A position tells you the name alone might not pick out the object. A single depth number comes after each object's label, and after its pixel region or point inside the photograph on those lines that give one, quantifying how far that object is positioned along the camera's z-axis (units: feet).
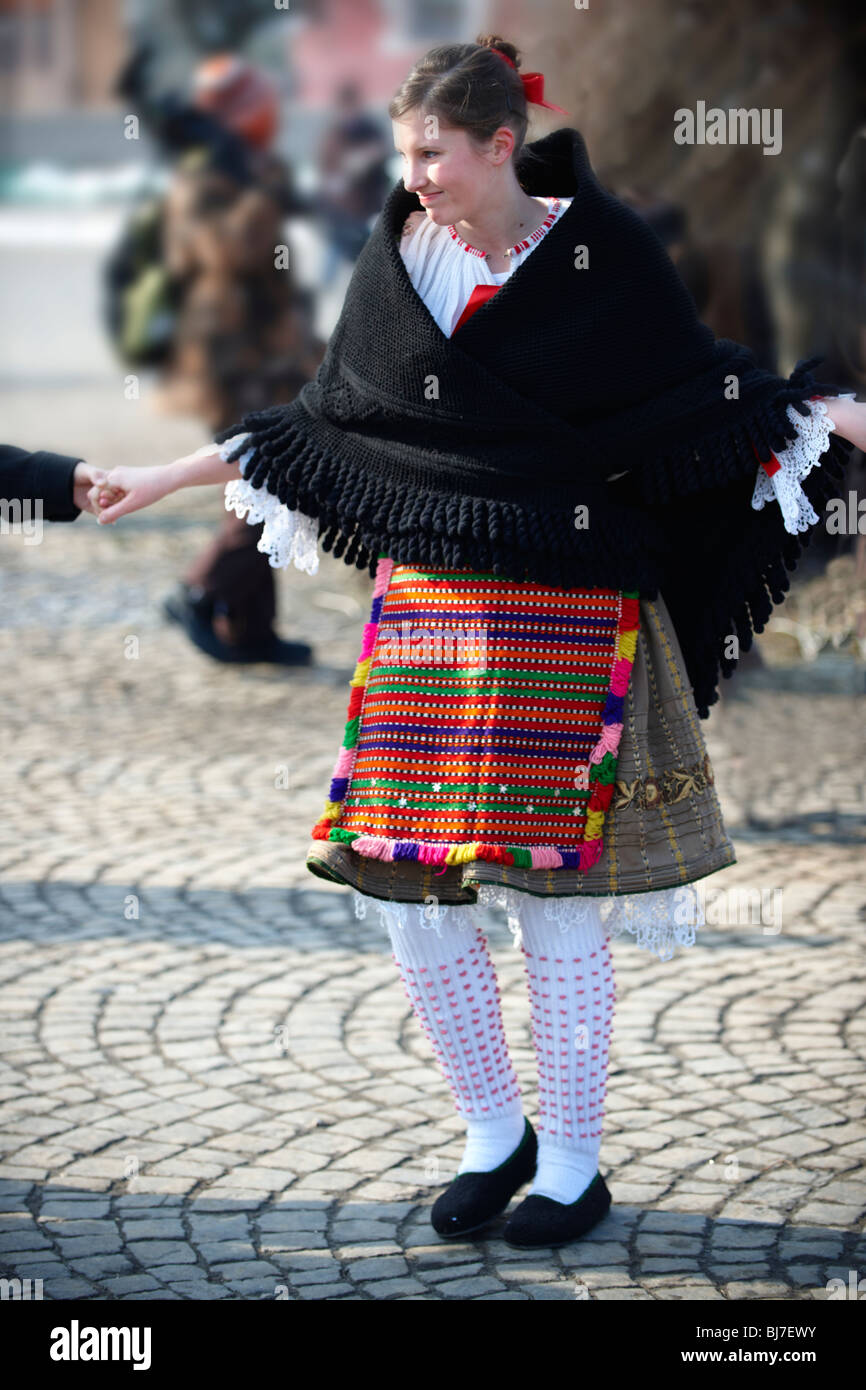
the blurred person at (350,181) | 75.31
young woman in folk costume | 18.01
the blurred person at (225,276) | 58.80
